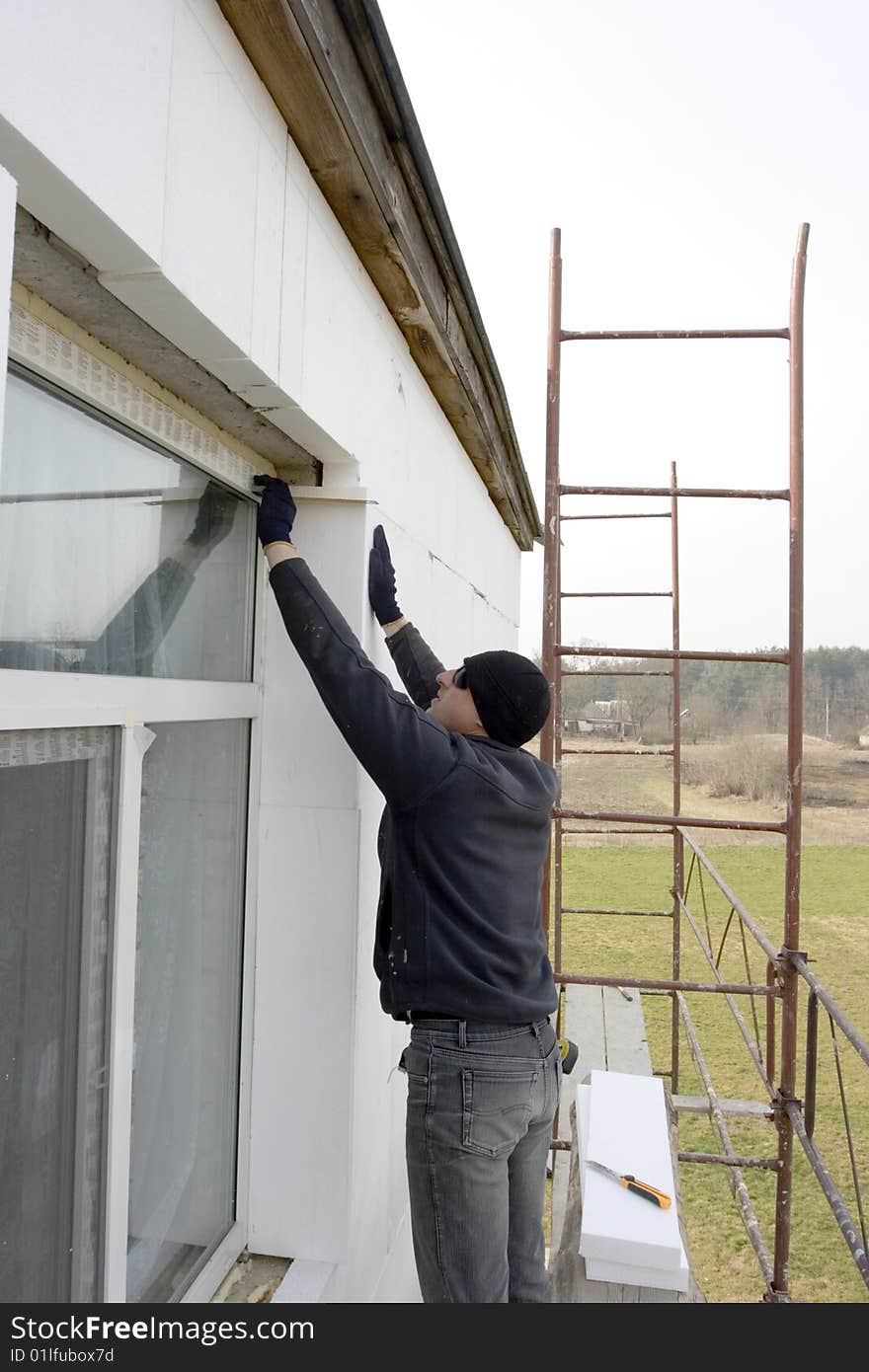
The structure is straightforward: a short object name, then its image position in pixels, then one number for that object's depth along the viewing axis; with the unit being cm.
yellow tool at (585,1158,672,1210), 254
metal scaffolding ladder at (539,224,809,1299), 296
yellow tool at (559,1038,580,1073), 227
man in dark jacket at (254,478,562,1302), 171
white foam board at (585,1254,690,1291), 232
